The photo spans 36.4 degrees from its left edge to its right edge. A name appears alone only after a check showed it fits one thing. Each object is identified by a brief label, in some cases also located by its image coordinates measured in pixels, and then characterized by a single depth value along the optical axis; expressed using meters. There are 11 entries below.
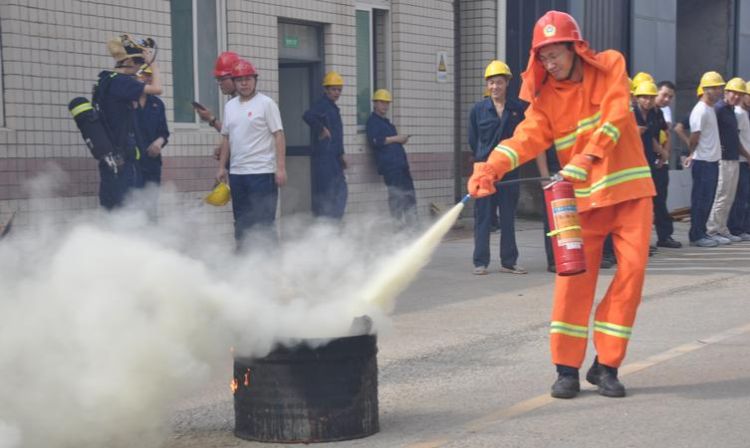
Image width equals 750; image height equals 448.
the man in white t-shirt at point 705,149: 14.44
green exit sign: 14.43
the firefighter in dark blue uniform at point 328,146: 13.88
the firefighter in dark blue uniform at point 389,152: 15.09
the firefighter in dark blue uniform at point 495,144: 11.45
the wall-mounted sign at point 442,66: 16.84
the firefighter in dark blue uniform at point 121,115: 9.75
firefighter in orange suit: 6.36
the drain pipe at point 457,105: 17.50
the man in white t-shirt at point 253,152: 10.55
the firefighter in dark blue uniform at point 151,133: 10.84
